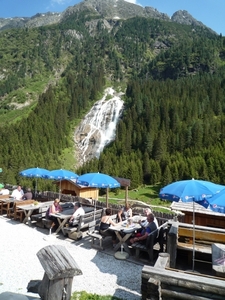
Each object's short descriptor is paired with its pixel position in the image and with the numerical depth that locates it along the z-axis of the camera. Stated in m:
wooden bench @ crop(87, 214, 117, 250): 9.98
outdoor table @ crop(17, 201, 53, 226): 13.09
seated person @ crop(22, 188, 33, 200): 15.96
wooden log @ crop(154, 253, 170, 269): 5.77
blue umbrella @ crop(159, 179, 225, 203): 7.21
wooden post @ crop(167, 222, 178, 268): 7.32
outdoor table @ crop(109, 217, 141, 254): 9.49
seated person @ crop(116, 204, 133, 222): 11.46
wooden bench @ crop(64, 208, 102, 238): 11.09
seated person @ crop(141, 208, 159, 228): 9.78
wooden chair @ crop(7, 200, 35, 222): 13.62
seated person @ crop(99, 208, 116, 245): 10.06
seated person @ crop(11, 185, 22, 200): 16.25
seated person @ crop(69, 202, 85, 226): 11.28
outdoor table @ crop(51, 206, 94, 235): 11.48
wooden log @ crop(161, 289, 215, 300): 4.72
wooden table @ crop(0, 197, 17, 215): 14.85
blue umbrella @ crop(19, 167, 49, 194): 16.37
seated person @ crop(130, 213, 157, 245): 9.02
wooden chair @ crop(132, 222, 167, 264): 8.71
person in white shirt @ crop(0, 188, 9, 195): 17.43
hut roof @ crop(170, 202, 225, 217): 12.66
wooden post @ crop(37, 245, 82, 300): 2.59
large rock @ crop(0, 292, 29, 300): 2.46
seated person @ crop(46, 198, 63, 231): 11.96
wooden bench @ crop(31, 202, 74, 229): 12.05
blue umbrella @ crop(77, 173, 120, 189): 11.59
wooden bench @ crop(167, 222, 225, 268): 7.34
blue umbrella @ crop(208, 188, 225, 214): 6.48
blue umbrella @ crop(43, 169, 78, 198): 15.31
